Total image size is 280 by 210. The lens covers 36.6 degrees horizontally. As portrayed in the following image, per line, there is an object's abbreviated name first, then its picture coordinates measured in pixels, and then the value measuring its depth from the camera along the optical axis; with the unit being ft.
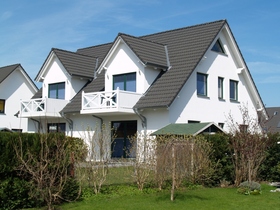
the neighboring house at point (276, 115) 205.76
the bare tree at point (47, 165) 36.40
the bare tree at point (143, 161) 45.32
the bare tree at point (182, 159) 44.32
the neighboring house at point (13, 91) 116.88
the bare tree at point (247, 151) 51.98
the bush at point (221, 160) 53.47
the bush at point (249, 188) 47.98
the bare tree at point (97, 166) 42.78
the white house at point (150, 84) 75.36
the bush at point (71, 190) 39.32
